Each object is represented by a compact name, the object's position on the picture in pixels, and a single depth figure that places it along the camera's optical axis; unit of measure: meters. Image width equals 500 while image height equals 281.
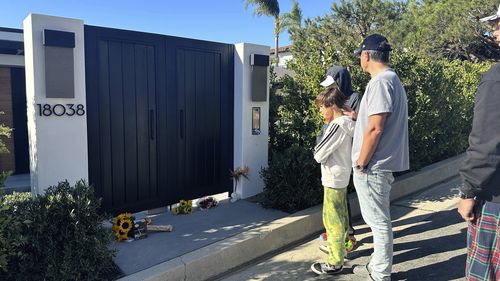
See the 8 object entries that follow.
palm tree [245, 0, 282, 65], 30.25
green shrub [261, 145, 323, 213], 4.64
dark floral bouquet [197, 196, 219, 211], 4.92
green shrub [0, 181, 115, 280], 2.83
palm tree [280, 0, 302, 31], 29.70
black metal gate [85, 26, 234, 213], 4.18
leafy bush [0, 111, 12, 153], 2.72
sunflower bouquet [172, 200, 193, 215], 4.73
